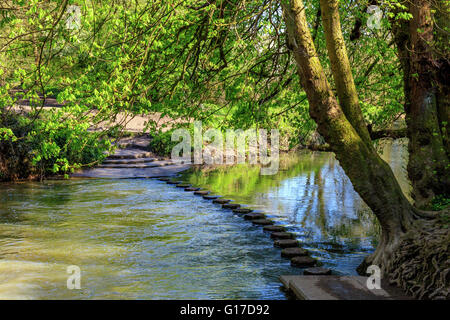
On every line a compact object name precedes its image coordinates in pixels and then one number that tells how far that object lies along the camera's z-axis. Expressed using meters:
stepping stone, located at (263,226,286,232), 11.16
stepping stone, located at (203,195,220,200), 15.43
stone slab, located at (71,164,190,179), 19.59
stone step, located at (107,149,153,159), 22.56
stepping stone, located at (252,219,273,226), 11.95
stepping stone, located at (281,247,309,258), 9.12
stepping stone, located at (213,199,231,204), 14.60
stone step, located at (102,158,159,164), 21.56
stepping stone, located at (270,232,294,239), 10.50
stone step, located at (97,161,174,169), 20.94
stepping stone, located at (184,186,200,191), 16.98
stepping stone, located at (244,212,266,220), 12.55
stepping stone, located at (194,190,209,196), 16.11
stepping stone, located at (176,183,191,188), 17.64
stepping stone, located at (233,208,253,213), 13.23
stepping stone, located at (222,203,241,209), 13.98
